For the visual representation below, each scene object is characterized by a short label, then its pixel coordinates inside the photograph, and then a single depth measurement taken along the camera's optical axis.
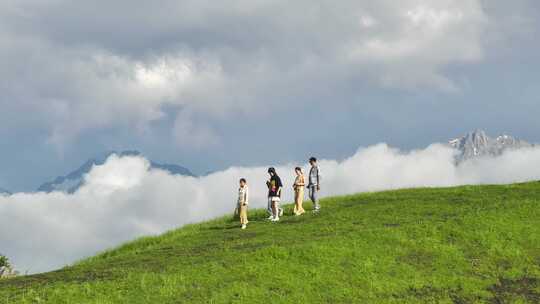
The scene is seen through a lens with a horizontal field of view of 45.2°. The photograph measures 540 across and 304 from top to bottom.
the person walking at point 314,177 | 41.02
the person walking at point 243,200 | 39.19
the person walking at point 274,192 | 39.56
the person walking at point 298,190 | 41.44
